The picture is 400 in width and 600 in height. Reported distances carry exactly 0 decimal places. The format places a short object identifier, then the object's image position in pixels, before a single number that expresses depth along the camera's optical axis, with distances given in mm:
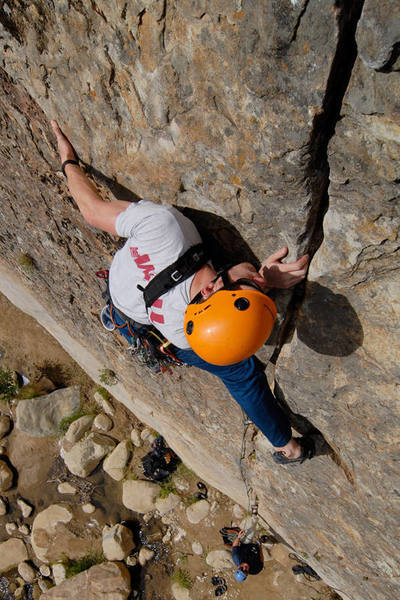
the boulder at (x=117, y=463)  7211
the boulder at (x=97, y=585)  6199
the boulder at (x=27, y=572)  6762
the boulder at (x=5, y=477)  7305
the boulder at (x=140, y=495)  6891
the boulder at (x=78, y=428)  7522
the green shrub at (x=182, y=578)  6298
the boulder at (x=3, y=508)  7172
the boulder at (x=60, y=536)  6758
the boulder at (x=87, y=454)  7203
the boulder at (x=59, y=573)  6566
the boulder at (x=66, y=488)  7234
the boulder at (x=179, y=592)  6227
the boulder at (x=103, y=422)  7578
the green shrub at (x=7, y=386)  7966
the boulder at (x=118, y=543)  6547
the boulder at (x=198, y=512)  6652
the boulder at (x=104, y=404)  7695
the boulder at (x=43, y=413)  7652
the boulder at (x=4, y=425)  7750
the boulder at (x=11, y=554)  6898
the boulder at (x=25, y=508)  7160
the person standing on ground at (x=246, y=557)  5953
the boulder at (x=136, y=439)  7398
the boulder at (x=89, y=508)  7039
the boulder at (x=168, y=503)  6812
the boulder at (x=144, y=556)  6617
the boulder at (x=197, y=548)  6484
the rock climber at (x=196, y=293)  2240
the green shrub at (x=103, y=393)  7770
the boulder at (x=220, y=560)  6281
